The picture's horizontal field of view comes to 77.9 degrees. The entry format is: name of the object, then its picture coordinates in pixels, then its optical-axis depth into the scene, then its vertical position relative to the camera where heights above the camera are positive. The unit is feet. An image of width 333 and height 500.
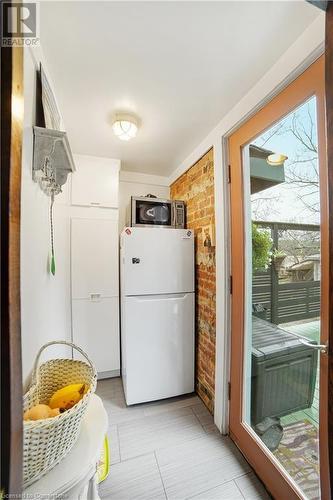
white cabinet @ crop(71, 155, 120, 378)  6.78 -0.24
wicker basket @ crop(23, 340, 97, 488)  1.83 -1.73
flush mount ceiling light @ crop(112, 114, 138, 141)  4.90 +3.11
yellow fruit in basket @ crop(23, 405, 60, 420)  2.11 -1.66
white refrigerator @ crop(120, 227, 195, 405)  5.92 -1.79
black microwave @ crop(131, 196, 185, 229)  6.87 +1.39
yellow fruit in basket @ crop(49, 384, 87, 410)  2.43 -1.74
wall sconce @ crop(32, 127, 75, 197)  2.89 +1.54
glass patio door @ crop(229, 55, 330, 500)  3.10 -0.73
